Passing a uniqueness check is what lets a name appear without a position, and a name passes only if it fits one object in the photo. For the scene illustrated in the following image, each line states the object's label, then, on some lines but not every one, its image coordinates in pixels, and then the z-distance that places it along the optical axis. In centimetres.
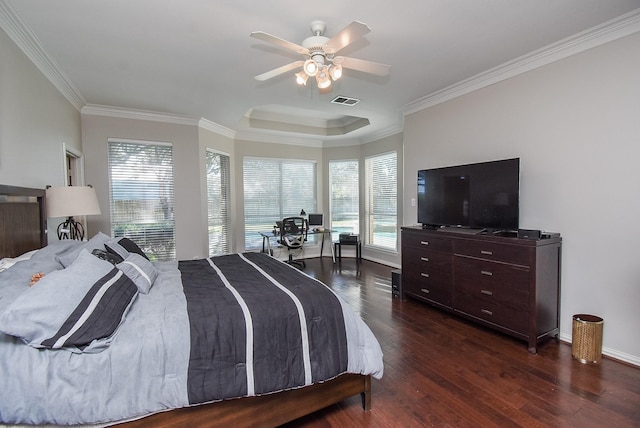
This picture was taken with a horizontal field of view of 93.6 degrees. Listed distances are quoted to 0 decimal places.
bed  123
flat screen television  280
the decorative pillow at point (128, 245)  268
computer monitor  626
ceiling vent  398
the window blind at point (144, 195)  438
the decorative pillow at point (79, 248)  193
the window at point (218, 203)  529
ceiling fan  194
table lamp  254
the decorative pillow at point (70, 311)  121
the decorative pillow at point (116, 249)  231
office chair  548
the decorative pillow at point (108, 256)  212
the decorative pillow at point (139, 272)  196
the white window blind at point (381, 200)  575
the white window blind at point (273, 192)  600
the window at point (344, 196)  654
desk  553
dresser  253
